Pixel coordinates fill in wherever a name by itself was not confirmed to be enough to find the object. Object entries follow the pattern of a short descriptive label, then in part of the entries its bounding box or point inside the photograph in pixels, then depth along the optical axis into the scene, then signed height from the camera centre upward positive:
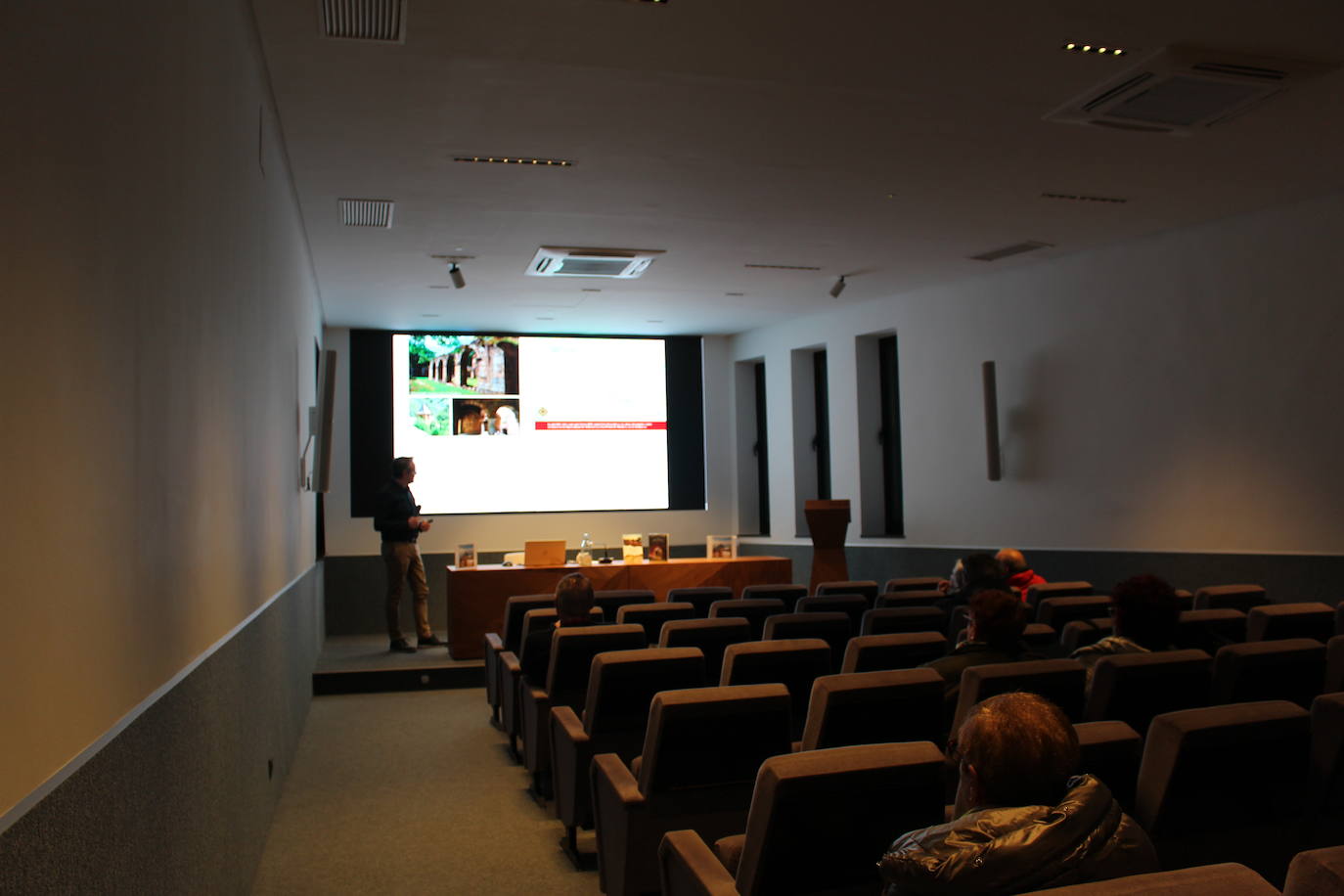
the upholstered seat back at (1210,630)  4.43 -0.73
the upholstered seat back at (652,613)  5.34 -0.71
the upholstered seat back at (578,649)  4.40 -0.73
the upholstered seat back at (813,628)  4.60 -0.70
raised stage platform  8.32 -1.57
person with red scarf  6.58 -0.65
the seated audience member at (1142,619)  3.78 -0.56
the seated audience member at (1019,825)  1.65 -0.59
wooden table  9.05 -0.96
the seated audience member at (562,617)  4.90 -0.67
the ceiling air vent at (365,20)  4.04 +1.86
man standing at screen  9.70 -0.58
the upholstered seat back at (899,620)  4.93 -0.72
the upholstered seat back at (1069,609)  5.45 -0.75
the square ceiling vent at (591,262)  8.28 +1.79
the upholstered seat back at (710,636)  4.37 -0.69
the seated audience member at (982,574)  5.82 -0.59
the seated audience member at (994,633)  3.61 -0.58
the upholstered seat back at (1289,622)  4.68 -0.73
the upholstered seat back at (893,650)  3.82 -0.68
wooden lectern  9.94 -0.62
